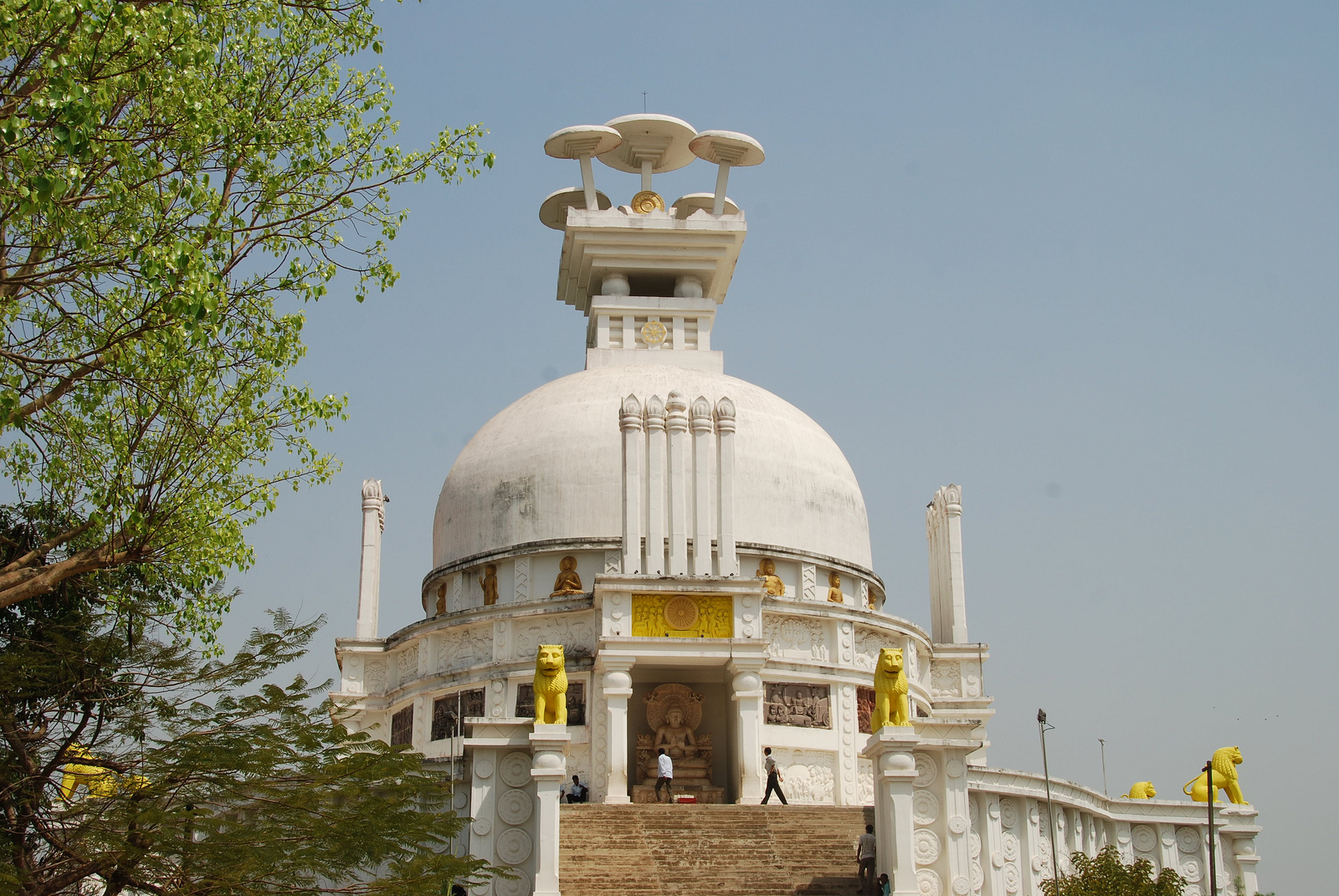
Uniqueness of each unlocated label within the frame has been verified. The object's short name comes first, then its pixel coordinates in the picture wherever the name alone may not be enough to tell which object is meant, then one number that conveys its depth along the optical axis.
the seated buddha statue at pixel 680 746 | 32.44
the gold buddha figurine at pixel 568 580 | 36.09
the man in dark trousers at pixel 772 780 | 28.38
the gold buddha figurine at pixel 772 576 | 36.47
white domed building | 23.86
